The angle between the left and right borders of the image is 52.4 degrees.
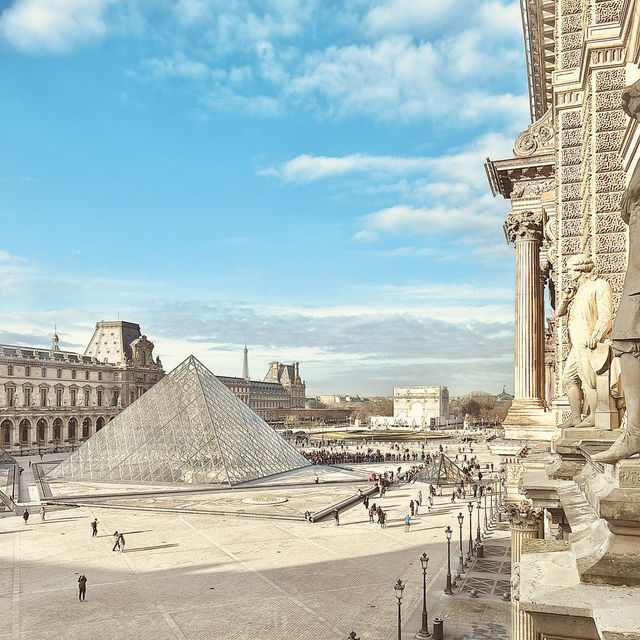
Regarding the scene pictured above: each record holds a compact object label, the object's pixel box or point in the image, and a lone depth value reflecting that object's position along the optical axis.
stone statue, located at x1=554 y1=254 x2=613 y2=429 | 6.57
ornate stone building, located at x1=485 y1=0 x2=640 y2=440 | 10.09
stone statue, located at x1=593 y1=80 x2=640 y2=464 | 3.55
